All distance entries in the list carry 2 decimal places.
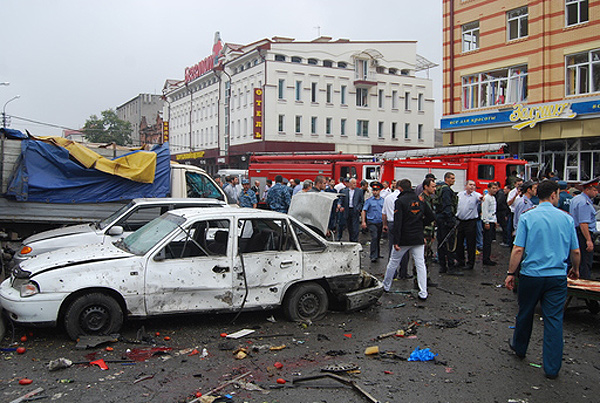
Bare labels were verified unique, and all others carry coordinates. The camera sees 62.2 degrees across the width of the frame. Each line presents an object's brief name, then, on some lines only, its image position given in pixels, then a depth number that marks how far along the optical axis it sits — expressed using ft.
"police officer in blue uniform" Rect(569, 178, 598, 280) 26.03
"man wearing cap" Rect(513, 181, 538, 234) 31.37
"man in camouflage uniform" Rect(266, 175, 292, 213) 45.29
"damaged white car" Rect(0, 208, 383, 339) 18.37
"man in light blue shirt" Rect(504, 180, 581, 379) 16.17
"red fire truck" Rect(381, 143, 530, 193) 61.05
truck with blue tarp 32.99
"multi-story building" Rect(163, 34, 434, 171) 148.25
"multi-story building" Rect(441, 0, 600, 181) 72.54
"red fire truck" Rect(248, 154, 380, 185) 80.79
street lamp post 121.08
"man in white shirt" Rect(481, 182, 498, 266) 36.68
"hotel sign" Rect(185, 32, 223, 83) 182.50
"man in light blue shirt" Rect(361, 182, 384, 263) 36.64
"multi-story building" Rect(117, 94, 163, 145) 303.07
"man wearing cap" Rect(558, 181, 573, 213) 29.84
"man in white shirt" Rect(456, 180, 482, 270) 33.55
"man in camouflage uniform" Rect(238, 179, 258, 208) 47.73
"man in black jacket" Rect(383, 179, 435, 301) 26.04
